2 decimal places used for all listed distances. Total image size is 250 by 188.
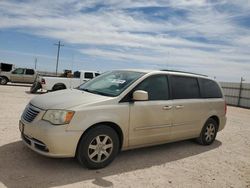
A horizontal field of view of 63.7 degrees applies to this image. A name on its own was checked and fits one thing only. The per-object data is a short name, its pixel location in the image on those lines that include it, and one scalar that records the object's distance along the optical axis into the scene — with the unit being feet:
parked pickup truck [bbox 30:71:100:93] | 41.79
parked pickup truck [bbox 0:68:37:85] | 57.19
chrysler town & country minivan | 10.47
